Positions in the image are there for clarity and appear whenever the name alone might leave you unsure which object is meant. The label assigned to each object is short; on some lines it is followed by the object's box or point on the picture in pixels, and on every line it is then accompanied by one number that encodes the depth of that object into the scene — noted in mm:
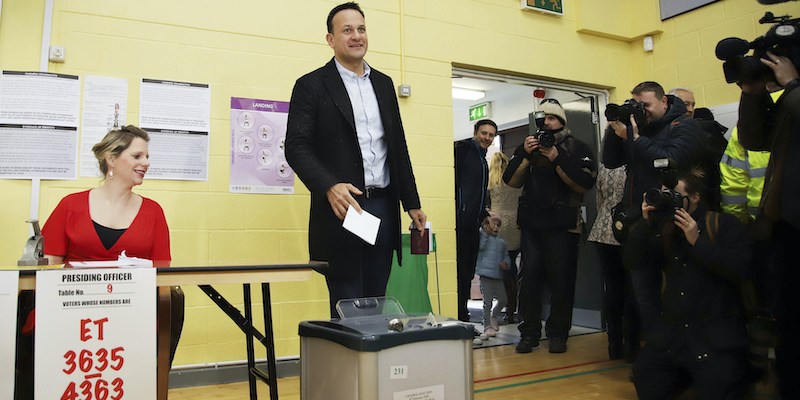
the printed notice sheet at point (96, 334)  1195
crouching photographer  1978
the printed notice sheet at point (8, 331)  1168
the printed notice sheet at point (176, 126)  2619
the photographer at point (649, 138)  2418
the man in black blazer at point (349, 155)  1719
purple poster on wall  2783
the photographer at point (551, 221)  3266
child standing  3822
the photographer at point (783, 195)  1516
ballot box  1271
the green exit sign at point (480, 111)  6449
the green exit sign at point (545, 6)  3654
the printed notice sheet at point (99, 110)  2516
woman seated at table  1915
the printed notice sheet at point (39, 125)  2391
